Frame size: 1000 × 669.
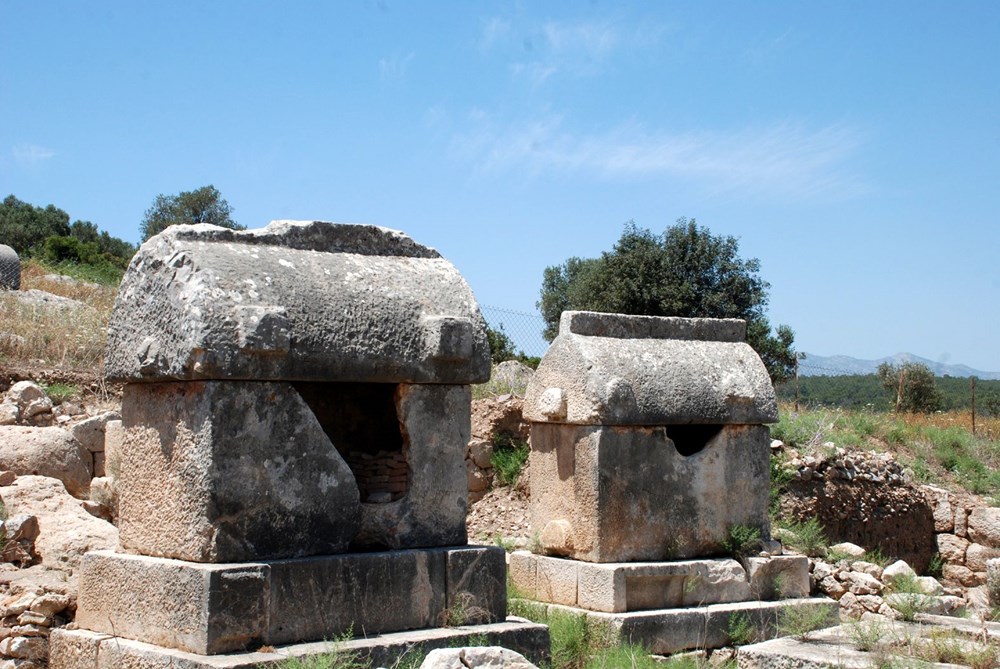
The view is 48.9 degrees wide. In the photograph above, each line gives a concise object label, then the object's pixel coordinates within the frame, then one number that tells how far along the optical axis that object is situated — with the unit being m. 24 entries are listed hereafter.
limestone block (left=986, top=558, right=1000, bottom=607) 7.43
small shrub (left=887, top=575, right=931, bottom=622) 6.89
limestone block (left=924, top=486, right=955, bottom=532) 11.33
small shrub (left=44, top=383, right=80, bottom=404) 9.09
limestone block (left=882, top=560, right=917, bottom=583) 8.29
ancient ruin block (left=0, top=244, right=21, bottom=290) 13.80
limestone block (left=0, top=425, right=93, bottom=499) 6.68
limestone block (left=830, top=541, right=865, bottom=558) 8.93
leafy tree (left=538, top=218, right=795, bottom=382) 18.27
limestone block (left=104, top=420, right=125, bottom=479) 7.01
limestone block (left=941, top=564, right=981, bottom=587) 10.88
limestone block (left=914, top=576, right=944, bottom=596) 8.24
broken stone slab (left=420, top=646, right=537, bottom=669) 3.95
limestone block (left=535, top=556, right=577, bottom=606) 6.75
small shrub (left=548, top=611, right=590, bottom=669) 6.04
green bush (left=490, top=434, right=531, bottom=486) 9.33
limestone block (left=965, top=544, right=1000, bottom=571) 10.91
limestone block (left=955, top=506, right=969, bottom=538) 11.32
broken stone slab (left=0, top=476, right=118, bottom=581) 5.63
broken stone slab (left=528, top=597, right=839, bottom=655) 6.42
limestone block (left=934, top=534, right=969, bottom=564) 11.12
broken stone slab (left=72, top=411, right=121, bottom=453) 7.53
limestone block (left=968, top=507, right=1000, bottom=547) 11.10
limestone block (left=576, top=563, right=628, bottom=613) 6.50
